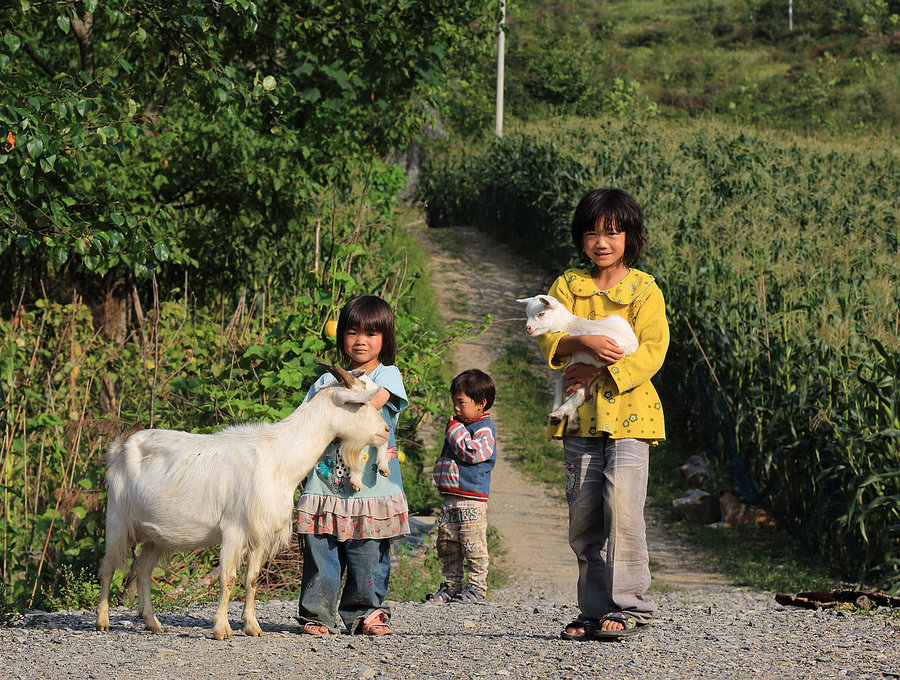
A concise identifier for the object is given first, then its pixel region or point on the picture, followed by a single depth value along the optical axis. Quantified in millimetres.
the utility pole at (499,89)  27016
